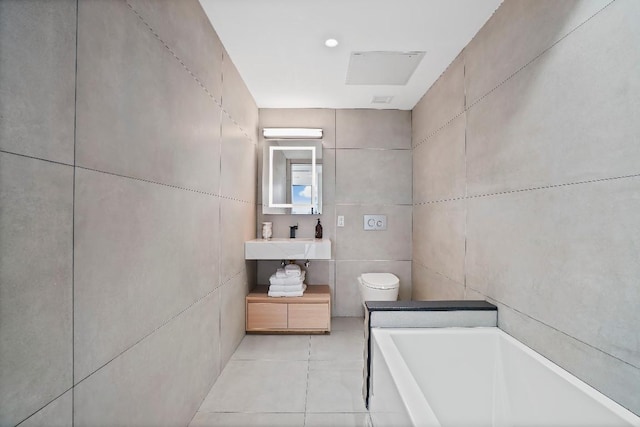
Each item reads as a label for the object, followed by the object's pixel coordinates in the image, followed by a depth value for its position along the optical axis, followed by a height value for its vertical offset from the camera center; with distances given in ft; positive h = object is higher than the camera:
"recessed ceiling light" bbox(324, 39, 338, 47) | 7.20 +4.12
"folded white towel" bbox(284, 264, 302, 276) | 10.31 -1.72
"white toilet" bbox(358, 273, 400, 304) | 9.84 -2.20
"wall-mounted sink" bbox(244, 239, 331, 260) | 9.66 -0.98
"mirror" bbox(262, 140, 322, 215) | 11.53 +1.51
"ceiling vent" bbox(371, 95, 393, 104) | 10.66 +4.17
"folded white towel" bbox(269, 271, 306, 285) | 10.24 -2.03
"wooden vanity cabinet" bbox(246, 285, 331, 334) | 10.00 -3.08
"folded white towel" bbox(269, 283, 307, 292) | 10.20 -2.28
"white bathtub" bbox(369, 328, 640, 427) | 3.63 -2.38
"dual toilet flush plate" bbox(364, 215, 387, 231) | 11.75 -0.15
